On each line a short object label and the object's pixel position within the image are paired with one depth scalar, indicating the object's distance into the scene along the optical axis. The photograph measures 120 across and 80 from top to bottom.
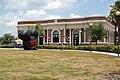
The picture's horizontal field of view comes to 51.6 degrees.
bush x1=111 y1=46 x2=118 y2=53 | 14.26
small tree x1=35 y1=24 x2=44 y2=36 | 37.93
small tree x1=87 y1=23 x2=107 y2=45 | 31.29
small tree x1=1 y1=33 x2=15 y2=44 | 46.57
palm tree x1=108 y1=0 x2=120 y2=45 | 26.75
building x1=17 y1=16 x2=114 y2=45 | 37.13
